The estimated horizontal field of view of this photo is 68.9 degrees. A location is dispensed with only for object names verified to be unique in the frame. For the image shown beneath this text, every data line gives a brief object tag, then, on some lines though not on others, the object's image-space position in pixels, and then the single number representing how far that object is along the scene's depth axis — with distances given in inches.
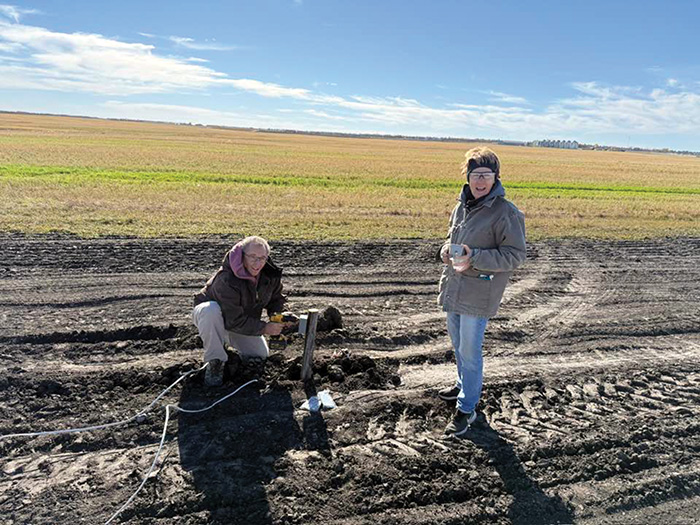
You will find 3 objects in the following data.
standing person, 143.3
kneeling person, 169.2
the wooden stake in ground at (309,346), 179.2
